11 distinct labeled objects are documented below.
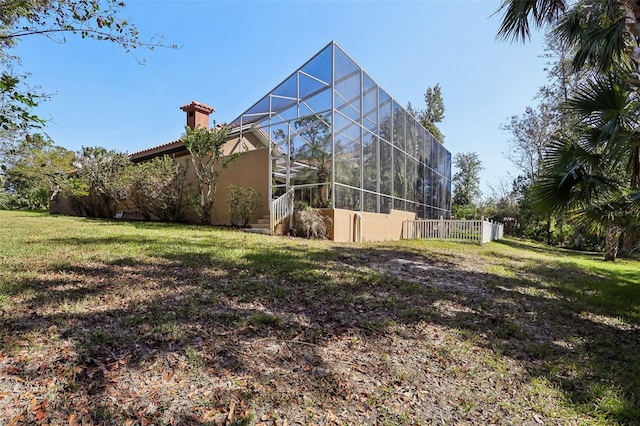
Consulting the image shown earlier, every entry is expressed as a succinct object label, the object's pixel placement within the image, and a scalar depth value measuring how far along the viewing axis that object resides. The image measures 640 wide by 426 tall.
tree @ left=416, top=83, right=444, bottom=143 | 33.56
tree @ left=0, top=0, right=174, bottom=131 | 2.28
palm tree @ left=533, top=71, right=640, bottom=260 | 4.91
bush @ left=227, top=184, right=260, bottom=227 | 10.91
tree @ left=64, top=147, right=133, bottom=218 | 13.34
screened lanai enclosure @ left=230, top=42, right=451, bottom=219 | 10.17
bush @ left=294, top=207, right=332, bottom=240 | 9.73
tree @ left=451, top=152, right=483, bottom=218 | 33.22
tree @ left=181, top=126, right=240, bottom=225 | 10.95
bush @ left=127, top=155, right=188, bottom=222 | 11.98
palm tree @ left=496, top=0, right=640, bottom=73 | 5.79
